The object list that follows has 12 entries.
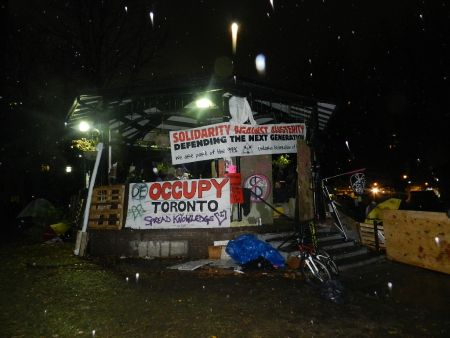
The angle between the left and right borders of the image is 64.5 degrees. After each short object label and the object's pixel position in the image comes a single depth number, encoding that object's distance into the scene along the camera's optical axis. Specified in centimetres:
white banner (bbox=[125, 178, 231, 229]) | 1010
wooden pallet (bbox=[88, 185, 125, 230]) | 1091
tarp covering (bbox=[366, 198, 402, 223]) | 1273
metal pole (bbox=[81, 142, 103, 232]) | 1143
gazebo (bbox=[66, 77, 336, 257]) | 1028
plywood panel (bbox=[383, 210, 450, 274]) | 866
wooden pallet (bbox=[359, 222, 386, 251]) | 1135
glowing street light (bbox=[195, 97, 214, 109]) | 1169
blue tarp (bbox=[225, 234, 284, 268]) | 880
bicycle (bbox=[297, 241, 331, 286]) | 767
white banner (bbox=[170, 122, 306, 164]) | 1055
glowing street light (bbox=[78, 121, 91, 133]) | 1412
